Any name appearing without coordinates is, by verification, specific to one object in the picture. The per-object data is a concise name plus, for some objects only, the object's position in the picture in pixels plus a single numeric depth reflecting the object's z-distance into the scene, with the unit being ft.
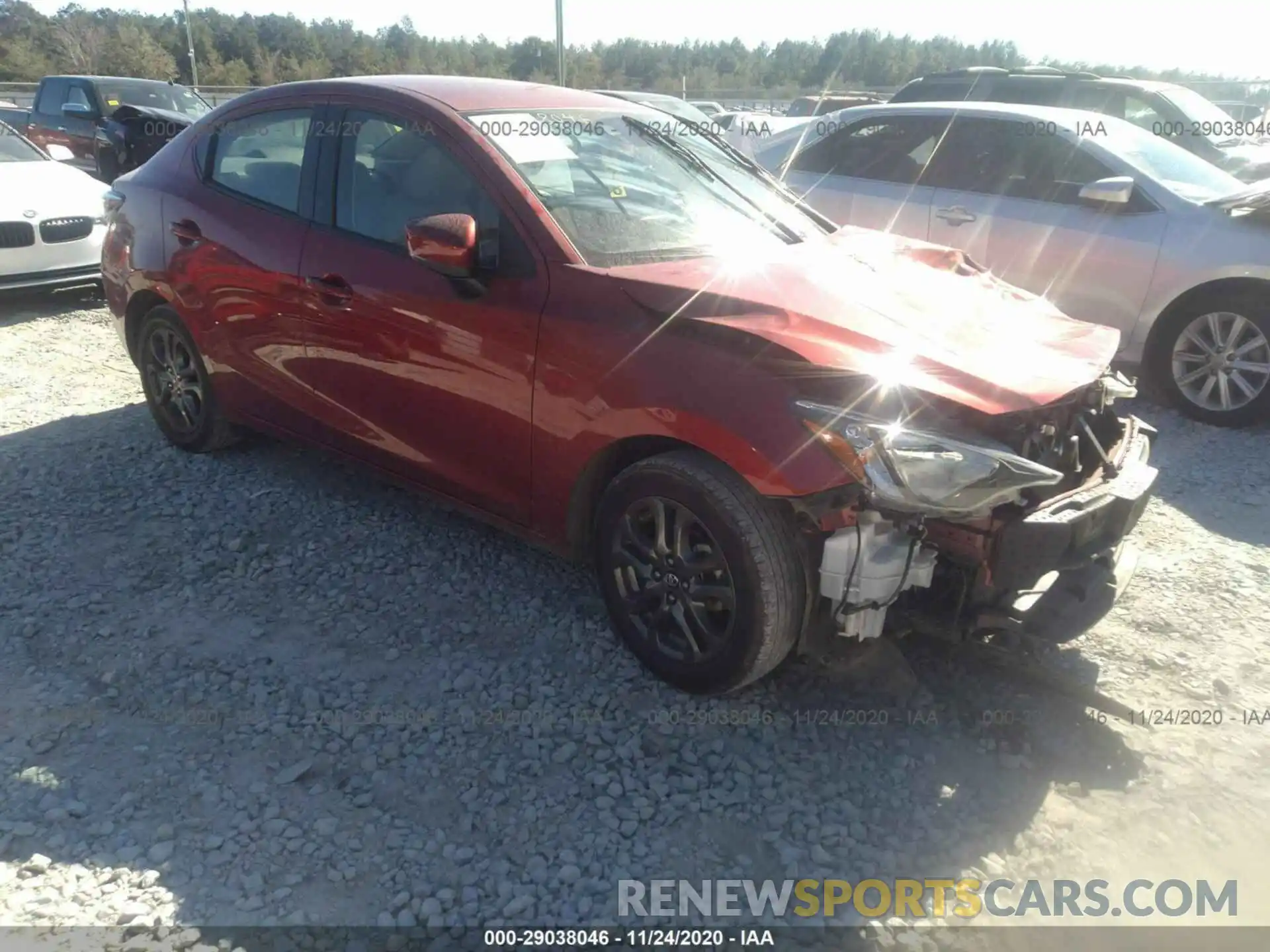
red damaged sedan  8.64
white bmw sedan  24.34
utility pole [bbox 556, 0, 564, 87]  52.90
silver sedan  18.04
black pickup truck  42.45
